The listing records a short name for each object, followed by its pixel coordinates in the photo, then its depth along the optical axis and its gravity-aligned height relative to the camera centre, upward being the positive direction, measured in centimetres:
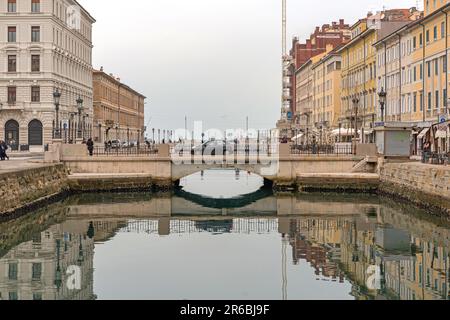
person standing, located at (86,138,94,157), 4928 +41
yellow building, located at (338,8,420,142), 7400 +1027
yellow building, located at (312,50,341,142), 9381 +849
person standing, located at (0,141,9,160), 5042 +13
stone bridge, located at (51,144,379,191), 4653 -103
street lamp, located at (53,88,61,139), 4619 +161
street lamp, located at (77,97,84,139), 8361 +229
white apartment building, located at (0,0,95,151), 7738 +888
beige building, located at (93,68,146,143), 10912 +799
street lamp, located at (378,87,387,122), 4531 +373
